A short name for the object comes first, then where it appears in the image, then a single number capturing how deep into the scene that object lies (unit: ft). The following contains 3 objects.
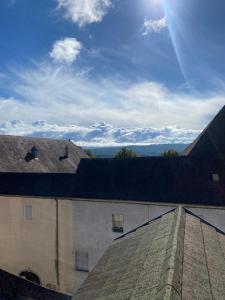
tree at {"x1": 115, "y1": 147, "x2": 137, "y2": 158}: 186.25
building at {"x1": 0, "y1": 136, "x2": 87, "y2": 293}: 76.74
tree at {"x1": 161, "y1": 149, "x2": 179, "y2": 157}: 193.88
